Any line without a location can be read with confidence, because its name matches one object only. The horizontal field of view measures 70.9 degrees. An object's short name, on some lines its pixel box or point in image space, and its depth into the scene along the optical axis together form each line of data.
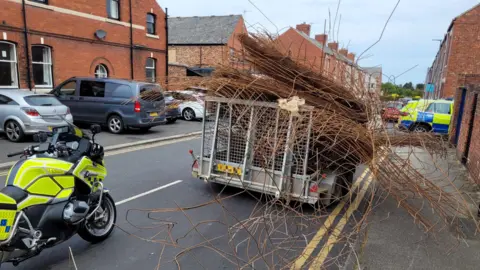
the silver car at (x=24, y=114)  9.66
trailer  3.82
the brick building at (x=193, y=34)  30.60
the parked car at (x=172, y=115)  15.34
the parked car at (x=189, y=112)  17.55
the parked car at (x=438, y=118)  13.38
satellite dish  17.03
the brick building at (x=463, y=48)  24.58
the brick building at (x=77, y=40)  13.87
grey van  12.05
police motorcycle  3.01
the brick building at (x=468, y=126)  7.55
